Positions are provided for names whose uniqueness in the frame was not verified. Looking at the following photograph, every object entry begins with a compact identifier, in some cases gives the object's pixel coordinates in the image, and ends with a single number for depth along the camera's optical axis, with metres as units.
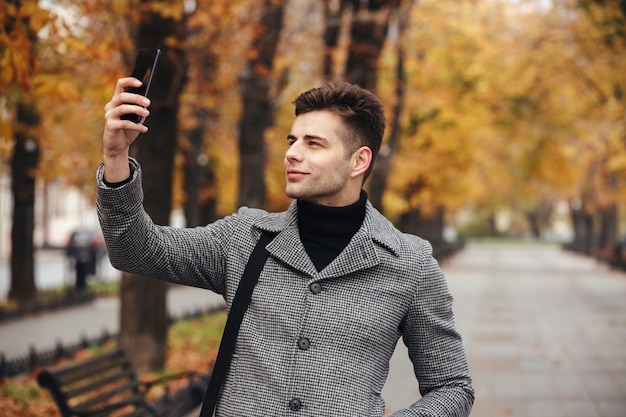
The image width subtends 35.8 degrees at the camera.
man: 2.66
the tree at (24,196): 16.98
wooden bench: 6.09
